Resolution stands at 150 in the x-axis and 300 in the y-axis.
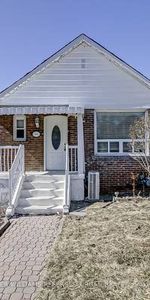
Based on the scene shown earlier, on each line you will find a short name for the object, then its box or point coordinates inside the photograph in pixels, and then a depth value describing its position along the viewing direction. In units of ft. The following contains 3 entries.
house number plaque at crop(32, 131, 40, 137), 45.09
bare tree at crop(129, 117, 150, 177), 40.61
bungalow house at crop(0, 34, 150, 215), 43.47
